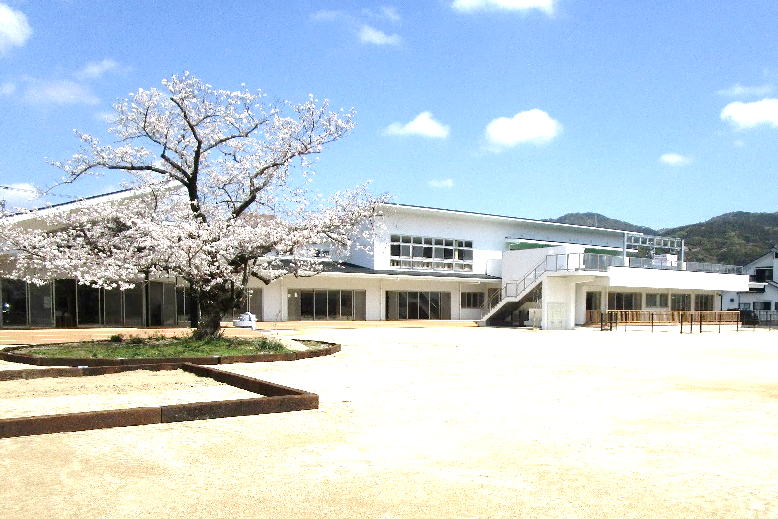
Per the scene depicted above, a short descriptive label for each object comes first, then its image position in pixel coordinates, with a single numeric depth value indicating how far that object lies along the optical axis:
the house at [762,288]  63.71
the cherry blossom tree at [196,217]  17.83
